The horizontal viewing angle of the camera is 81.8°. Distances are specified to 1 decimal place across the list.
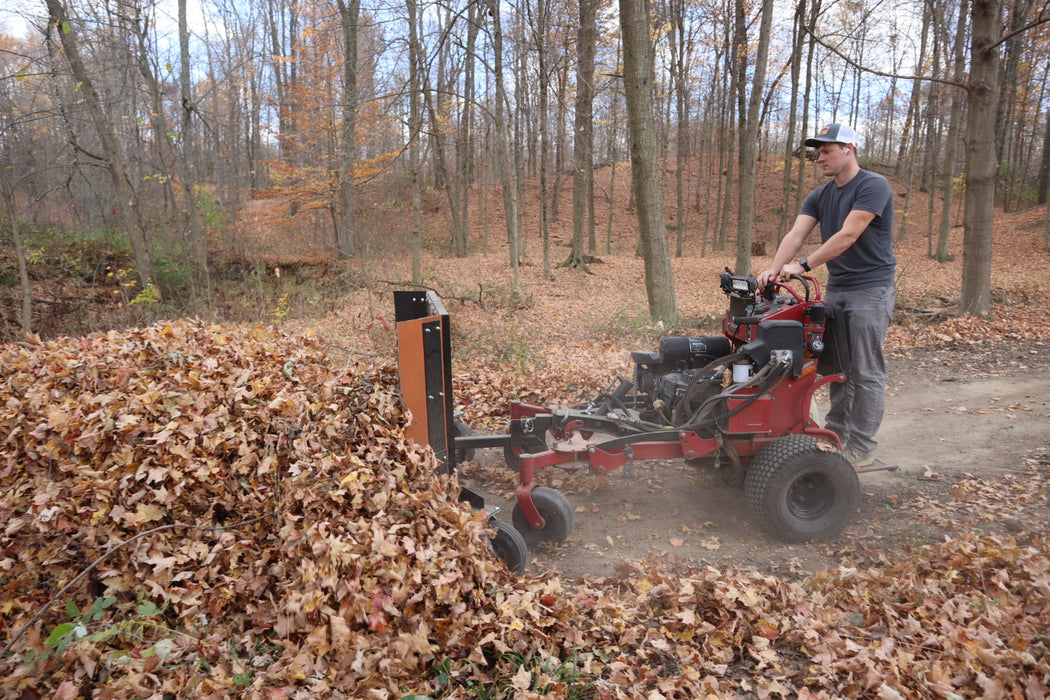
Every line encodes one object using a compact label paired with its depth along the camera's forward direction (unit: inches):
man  176.9
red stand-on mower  165.2
